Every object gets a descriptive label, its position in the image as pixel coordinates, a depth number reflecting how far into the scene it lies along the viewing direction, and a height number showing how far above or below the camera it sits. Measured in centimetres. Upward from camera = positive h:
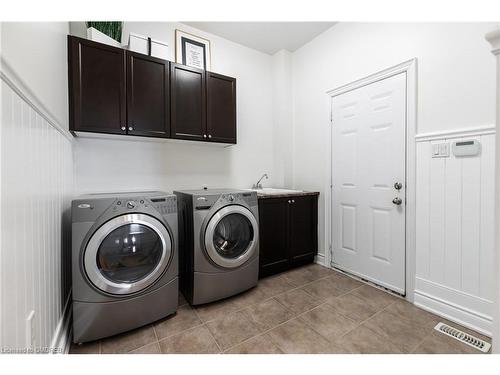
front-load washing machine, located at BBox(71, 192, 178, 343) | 141 -52
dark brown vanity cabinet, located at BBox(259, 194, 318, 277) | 240 -55
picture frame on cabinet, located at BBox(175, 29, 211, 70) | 244 +146
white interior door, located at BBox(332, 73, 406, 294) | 203 +1
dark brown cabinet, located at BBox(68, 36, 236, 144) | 174 +76
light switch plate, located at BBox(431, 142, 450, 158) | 170 +25
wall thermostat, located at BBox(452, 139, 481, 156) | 156 +24
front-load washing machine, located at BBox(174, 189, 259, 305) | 182 -51
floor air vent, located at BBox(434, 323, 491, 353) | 140 -101
